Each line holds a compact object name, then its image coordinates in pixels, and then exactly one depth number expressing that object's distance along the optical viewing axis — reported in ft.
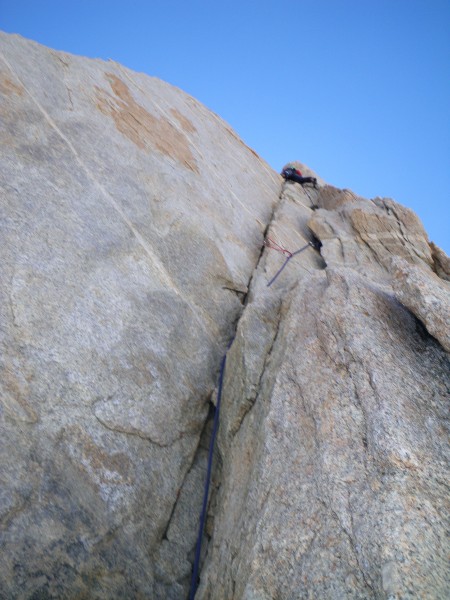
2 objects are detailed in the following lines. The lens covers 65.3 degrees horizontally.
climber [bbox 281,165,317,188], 53.83
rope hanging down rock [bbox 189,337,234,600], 13.65
